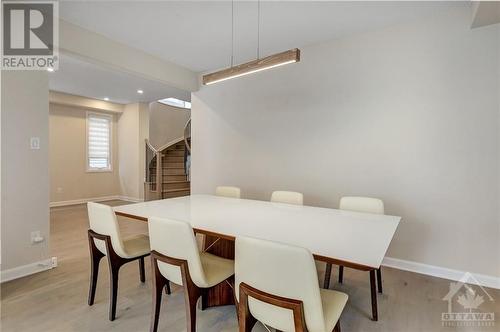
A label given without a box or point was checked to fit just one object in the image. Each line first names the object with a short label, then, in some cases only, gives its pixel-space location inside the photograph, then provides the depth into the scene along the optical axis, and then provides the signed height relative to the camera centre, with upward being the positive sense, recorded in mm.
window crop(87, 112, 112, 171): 6757 +526
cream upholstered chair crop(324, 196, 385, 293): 2287 -392
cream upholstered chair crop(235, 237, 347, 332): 1096 -566
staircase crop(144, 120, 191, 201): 6555 -236
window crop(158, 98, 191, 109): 8245 +1940
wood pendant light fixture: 1878 +760
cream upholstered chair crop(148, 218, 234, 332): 1482 -620
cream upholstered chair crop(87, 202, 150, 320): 1878 -663
